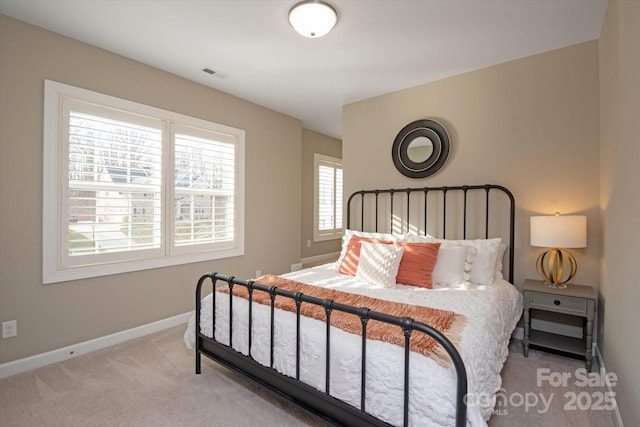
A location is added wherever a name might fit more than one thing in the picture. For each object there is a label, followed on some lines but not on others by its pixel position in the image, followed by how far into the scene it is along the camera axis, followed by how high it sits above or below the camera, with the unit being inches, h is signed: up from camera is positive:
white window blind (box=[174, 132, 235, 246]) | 131.0 +9.3
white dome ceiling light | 80.9 +52.2
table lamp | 92.1 -7.8
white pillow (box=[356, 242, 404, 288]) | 100.8 -17.6
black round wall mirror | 128.6 +27.5
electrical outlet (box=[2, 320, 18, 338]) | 88.6 -34.5
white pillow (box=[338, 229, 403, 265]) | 126.4 -10.4
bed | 52.7 -24.2
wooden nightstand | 90.9 -35.6
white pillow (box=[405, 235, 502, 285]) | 102.4 -16.1
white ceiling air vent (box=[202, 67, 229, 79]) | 123.0 +56.0
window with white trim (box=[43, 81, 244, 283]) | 98.0 +8.9
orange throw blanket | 55.5 -23.0
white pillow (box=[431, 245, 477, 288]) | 101.7 -17.8
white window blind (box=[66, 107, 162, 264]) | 101.6 +9.0
